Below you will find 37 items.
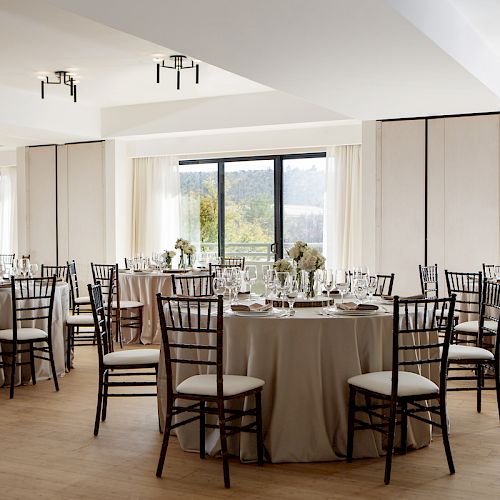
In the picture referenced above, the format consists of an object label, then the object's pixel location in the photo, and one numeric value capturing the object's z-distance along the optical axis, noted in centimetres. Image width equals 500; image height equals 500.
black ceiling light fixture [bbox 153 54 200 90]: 817
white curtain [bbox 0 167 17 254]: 1525
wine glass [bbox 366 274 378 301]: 525
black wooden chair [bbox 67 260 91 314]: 894
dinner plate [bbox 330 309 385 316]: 452
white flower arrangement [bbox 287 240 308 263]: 541
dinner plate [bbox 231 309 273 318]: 448
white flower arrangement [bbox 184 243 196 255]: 987
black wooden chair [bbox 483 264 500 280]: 906
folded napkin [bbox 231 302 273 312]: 461
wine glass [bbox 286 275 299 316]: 472
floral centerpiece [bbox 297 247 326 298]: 536
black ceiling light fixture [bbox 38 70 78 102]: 905
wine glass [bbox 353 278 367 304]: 511
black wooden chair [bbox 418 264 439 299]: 798
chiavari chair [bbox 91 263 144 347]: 856
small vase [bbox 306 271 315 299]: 541
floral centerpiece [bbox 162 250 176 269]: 962
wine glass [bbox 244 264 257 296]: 555
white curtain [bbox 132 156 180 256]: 1259
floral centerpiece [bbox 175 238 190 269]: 988
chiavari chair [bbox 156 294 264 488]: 406
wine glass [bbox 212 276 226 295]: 522
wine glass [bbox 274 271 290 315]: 497
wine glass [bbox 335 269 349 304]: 532
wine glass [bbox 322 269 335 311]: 525
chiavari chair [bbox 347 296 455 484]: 407
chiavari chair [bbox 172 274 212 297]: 605
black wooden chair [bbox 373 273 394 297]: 979
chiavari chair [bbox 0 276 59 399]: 623
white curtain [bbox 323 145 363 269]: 1128
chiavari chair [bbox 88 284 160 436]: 494
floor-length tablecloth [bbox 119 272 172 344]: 903
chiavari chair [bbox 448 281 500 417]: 514
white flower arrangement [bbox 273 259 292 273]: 523
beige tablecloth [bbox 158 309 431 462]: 438
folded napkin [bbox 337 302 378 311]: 463
